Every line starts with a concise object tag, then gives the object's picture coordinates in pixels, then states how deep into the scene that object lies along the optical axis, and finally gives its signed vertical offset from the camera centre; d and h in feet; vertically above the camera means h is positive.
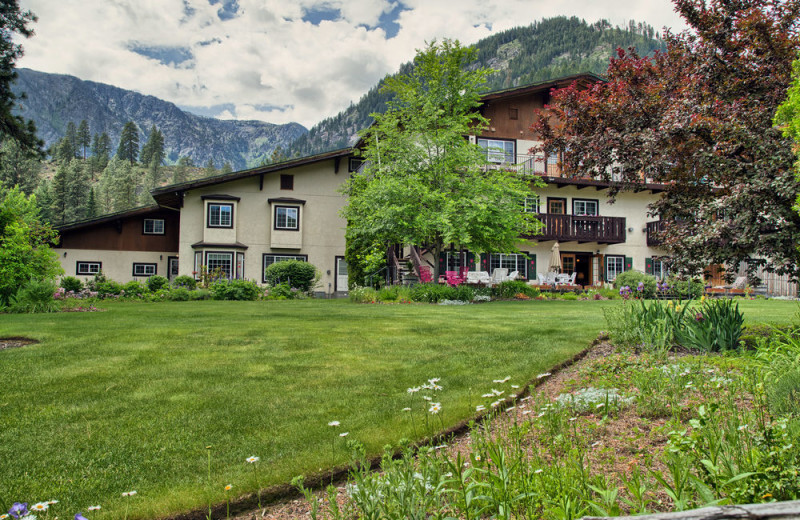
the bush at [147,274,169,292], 70.28 -2.39
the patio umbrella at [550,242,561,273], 79.71 +1.83
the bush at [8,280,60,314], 39.27 -2.74
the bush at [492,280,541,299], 64.34 -3.05
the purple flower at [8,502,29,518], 5.65 -2.93
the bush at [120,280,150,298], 64.85 -3.31
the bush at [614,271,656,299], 71.70 -2.05
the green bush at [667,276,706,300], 70.69 -3.38
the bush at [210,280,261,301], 65.46 -3.40
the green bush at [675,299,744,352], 18.81 -2.48
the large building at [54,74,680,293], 84.48 +7.78
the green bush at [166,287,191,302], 63.05 -3.86
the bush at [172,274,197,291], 73.67 -2.46
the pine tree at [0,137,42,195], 217.91 +44.08
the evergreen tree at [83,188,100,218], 204.57 +25.54
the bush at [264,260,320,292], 74.33 -1.16
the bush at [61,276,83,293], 73.47 -2.88
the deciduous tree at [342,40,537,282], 58.59 +12.28
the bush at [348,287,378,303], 58.70 -3.56
